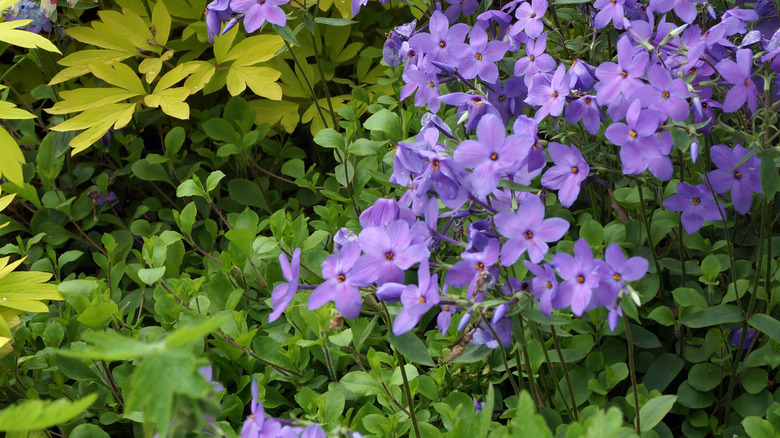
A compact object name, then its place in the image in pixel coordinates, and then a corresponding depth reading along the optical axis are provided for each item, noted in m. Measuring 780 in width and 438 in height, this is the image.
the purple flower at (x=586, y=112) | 0.79
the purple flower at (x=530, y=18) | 0.85
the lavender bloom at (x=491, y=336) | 0.73
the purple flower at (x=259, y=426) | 0.69
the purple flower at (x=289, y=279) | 0.72
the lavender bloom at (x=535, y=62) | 0.84
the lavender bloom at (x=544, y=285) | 0.71
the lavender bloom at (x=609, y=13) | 0.84
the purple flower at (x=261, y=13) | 0.88
